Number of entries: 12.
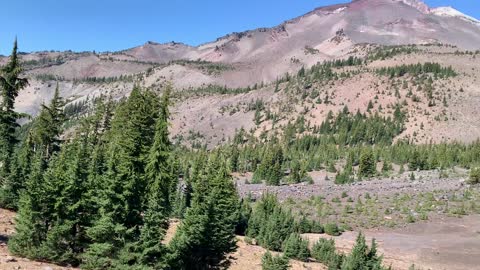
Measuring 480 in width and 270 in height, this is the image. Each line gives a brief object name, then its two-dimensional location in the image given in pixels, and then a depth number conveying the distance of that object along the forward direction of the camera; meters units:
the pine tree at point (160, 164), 25.59
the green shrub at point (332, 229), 50.91
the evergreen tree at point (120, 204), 22.66
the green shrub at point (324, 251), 38.53
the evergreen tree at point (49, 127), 42.88
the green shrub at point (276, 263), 26.70
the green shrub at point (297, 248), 38.47
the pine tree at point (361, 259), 30.41
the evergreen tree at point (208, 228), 28.86
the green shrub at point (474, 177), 68.75
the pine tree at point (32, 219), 23.25
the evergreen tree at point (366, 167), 87.69
